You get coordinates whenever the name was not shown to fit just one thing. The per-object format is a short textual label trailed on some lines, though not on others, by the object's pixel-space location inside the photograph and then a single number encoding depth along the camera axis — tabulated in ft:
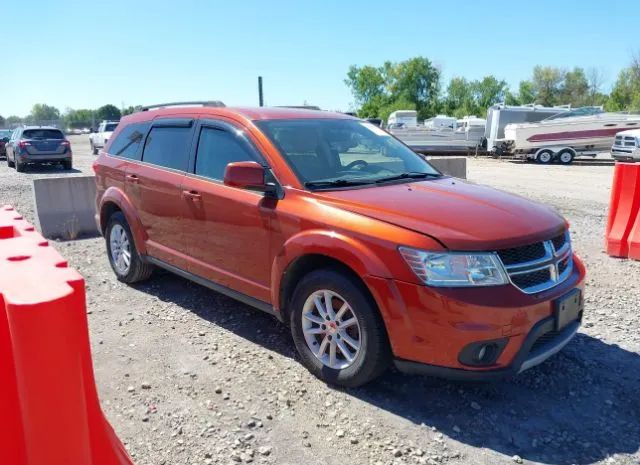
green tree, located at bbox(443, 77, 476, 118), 294.05
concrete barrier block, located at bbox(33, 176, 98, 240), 26.76
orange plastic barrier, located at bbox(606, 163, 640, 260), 21.34
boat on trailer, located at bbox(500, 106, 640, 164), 77.10
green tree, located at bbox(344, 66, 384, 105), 301.84
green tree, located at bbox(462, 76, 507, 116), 311.06
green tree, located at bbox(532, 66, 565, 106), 262.26
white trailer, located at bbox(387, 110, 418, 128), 134.07
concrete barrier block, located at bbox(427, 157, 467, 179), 38.00
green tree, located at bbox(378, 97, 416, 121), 269.03
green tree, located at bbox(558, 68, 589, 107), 248.73
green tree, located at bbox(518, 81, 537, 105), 271.69
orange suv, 10.05
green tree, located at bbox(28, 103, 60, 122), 437.38
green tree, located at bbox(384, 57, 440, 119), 290.35
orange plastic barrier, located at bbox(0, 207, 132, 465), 5.18
